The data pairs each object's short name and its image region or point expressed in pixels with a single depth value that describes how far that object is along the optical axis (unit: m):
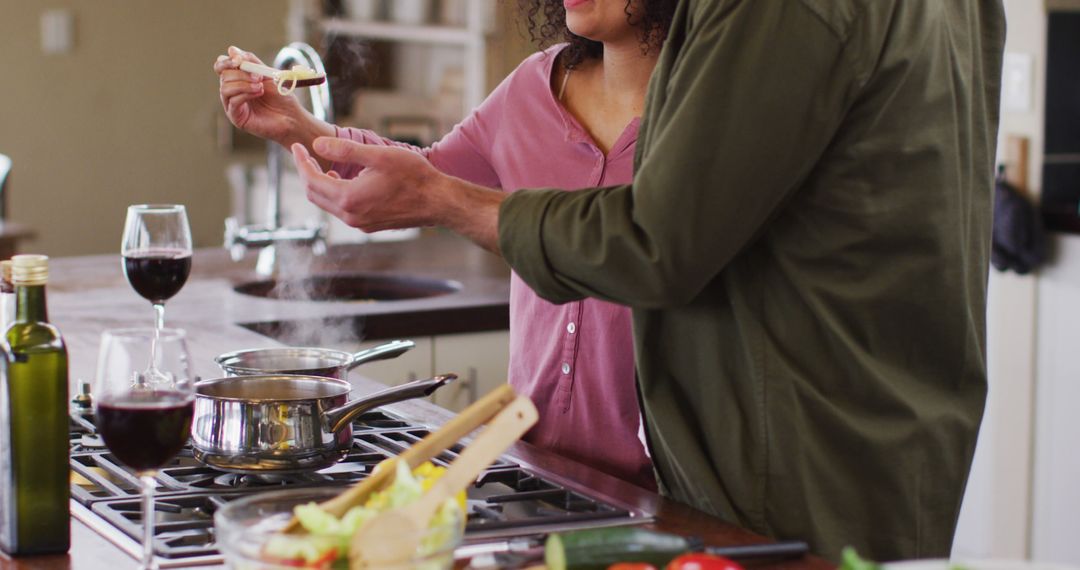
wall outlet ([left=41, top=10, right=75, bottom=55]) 5.62
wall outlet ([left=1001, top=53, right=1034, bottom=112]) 3.32
